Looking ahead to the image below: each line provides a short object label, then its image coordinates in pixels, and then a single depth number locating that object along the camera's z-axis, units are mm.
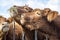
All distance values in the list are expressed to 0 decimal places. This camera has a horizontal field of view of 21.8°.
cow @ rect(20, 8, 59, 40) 2433
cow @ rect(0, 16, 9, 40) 2520
